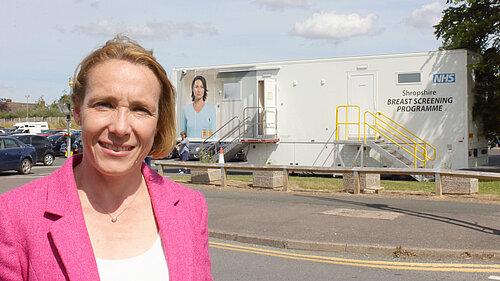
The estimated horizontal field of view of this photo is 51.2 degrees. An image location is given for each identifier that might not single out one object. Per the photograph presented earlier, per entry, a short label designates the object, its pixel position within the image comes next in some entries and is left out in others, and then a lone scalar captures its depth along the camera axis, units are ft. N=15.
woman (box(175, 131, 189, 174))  70.39
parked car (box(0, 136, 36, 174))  73.56
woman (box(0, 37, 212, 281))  6.16
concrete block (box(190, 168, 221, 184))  57.06
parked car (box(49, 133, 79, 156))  126.82
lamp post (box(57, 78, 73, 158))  83.30
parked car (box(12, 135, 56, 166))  95.42
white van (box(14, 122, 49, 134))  167.73
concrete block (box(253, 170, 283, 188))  52.85
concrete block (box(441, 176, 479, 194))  45.80
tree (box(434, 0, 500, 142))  62.54
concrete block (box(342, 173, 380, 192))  50.31
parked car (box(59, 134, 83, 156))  109.70
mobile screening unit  61.57
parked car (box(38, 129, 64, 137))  153.13
